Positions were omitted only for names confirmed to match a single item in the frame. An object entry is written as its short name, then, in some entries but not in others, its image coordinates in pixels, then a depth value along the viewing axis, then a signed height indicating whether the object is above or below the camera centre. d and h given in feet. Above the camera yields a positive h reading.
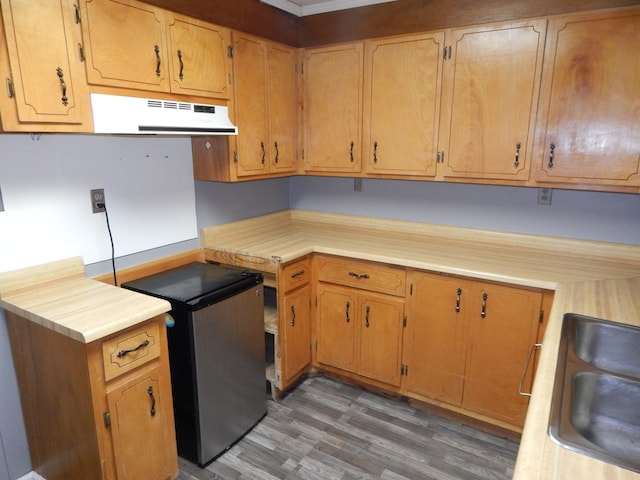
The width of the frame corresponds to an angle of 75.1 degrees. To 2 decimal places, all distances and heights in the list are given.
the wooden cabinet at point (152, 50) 5.56 +1.53
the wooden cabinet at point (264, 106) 7.89 +0.95
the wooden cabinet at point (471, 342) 7.07 -3.36
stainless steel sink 3.34 -2.28
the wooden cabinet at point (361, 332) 8.32 -3.65
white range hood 5.64 +0.53
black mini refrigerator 6.43 -3.22
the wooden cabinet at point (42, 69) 4.77 +1.00
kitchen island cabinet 5.17 -2.91
